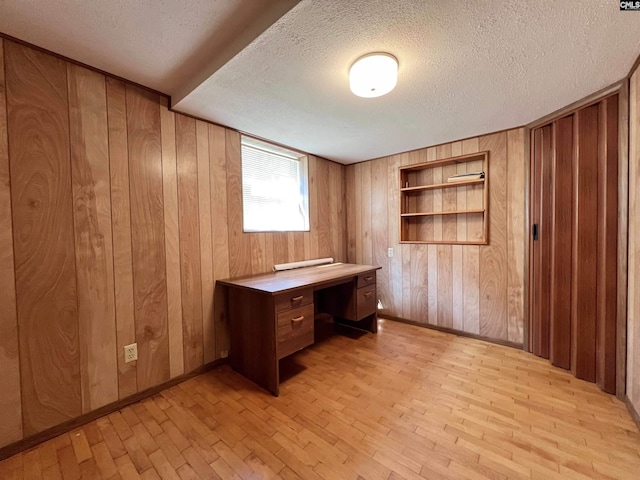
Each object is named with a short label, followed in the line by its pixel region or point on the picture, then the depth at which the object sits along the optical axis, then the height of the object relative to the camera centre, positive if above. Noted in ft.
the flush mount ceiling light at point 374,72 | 4.37 +2.87
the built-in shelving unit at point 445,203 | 8.67 +1.08
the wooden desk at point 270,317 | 5.85 -2.08
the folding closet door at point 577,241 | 5.60 -0.34
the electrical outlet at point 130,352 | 5.50 -2.56
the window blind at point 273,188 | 8.16 +1.67
